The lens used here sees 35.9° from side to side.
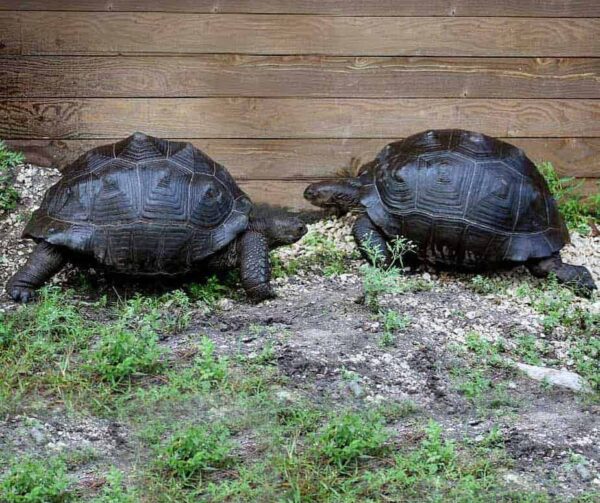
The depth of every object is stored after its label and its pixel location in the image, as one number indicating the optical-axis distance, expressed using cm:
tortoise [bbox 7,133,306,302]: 608
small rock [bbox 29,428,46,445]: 422
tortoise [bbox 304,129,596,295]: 669
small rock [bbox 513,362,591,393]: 508
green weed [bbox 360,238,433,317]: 579
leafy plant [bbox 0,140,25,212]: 696
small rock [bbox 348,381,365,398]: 474
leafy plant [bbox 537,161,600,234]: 759
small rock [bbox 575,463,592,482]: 408
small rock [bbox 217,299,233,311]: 609
